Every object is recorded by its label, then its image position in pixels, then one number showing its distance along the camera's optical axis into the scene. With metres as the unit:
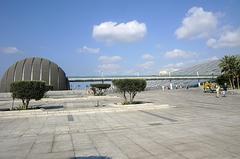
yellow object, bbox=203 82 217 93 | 33.66
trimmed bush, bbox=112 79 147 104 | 14.86
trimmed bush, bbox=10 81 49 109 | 13.04
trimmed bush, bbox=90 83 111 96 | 31.05
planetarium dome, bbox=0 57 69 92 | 43.18
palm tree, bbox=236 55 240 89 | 40.54
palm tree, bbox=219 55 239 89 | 40.74
